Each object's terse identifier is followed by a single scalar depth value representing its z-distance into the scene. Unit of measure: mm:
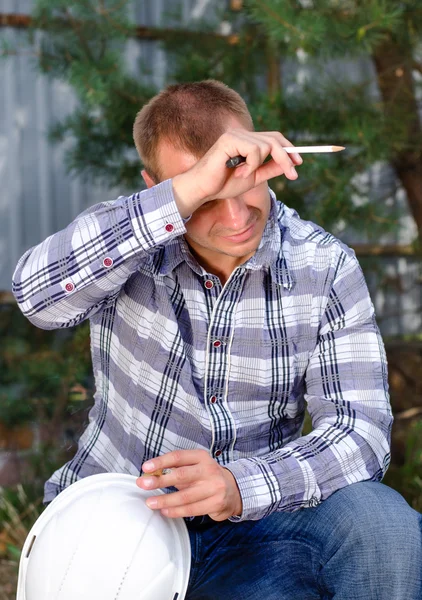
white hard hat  2093
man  2127
